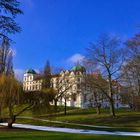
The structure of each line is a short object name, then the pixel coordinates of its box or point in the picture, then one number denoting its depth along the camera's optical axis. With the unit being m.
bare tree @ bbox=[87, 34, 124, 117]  27.04
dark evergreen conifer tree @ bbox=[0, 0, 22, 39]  7.51
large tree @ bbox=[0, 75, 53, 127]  16.11
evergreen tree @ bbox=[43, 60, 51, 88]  38.94
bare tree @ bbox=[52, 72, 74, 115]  36.67
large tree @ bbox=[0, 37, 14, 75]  23.61
